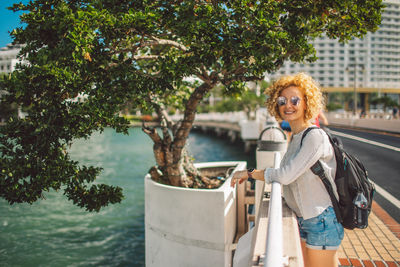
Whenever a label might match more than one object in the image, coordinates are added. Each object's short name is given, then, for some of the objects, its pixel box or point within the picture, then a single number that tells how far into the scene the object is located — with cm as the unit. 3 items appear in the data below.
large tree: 302
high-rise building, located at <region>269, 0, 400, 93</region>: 10900
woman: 226
